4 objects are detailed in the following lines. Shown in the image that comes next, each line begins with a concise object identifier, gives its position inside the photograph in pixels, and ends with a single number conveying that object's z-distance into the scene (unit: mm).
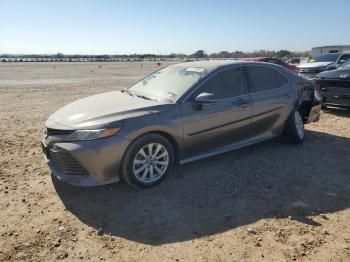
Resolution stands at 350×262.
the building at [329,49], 45456
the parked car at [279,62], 15867
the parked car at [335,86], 9484
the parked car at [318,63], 16159
